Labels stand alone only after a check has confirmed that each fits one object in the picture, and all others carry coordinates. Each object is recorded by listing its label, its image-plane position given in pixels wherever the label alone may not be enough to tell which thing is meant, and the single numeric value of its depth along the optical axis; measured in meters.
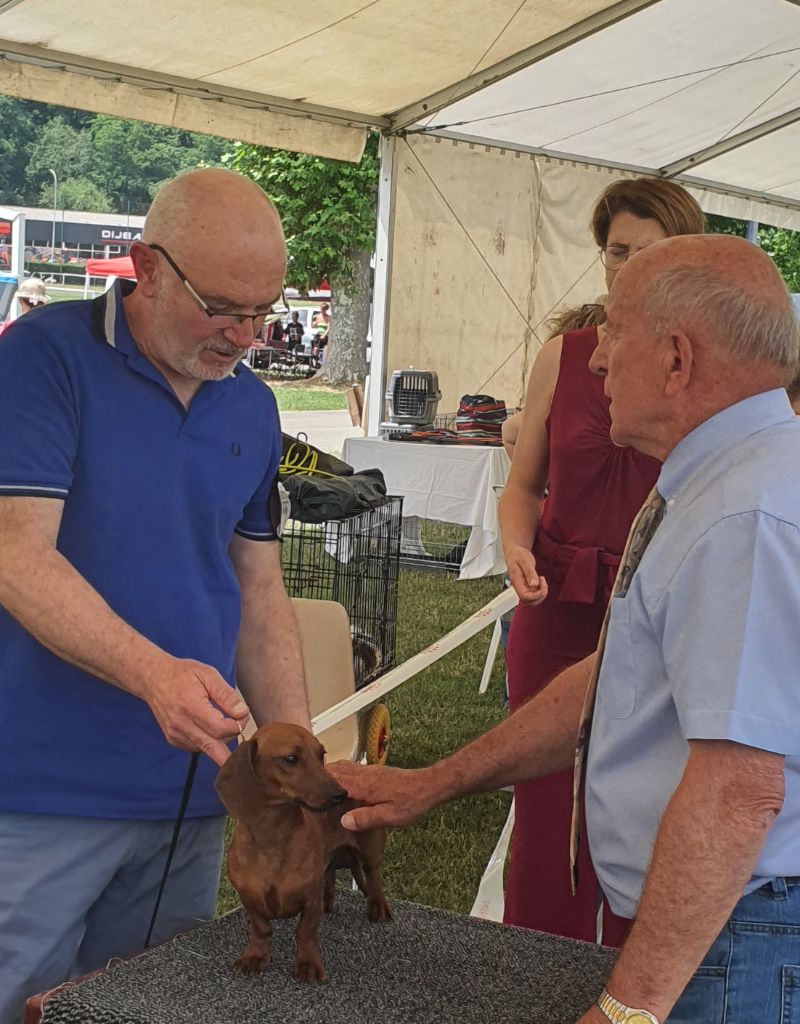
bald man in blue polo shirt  1.65
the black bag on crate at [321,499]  4.96
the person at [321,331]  32.59
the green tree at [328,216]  22.88
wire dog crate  5.18
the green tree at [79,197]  49.47
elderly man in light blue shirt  1.21
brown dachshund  1.47
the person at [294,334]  31.68
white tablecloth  8.01
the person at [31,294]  13.06
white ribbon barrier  2.81
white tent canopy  7.39
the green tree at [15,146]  45.88
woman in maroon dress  2.62
